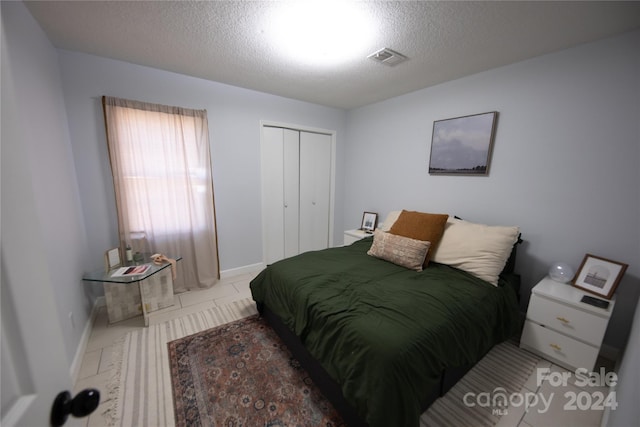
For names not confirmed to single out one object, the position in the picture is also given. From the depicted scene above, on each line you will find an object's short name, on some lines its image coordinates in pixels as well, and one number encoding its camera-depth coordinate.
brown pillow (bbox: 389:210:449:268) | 2.23
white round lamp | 1.92
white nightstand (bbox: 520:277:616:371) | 1.62
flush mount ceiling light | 1.49
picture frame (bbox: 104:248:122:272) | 2.16
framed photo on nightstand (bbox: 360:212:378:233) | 3.51
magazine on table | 2.10
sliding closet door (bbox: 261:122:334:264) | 3.32
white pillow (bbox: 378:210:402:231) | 2.77
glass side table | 2.08
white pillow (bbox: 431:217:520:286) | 1.94
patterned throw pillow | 2.09
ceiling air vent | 1.96
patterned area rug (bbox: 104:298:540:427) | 1.40
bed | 1.15
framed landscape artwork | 2.33
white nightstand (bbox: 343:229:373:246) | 3.33
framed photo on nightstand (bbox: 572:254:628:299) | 1.70
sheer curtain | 2.27
